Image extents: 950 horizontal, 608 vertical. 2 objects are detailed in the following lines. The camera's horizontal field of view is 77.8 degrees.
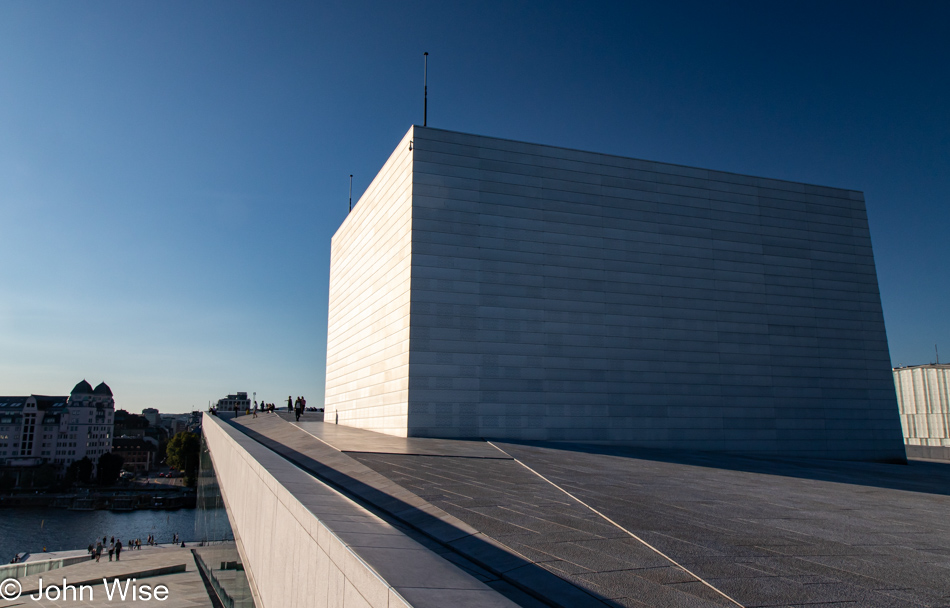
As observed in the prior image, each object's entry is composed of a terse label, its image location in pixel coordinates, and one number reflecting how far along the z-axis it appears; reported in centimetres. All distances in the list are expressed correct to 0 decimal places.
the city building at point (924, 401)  4331
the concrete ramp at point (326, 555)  349
